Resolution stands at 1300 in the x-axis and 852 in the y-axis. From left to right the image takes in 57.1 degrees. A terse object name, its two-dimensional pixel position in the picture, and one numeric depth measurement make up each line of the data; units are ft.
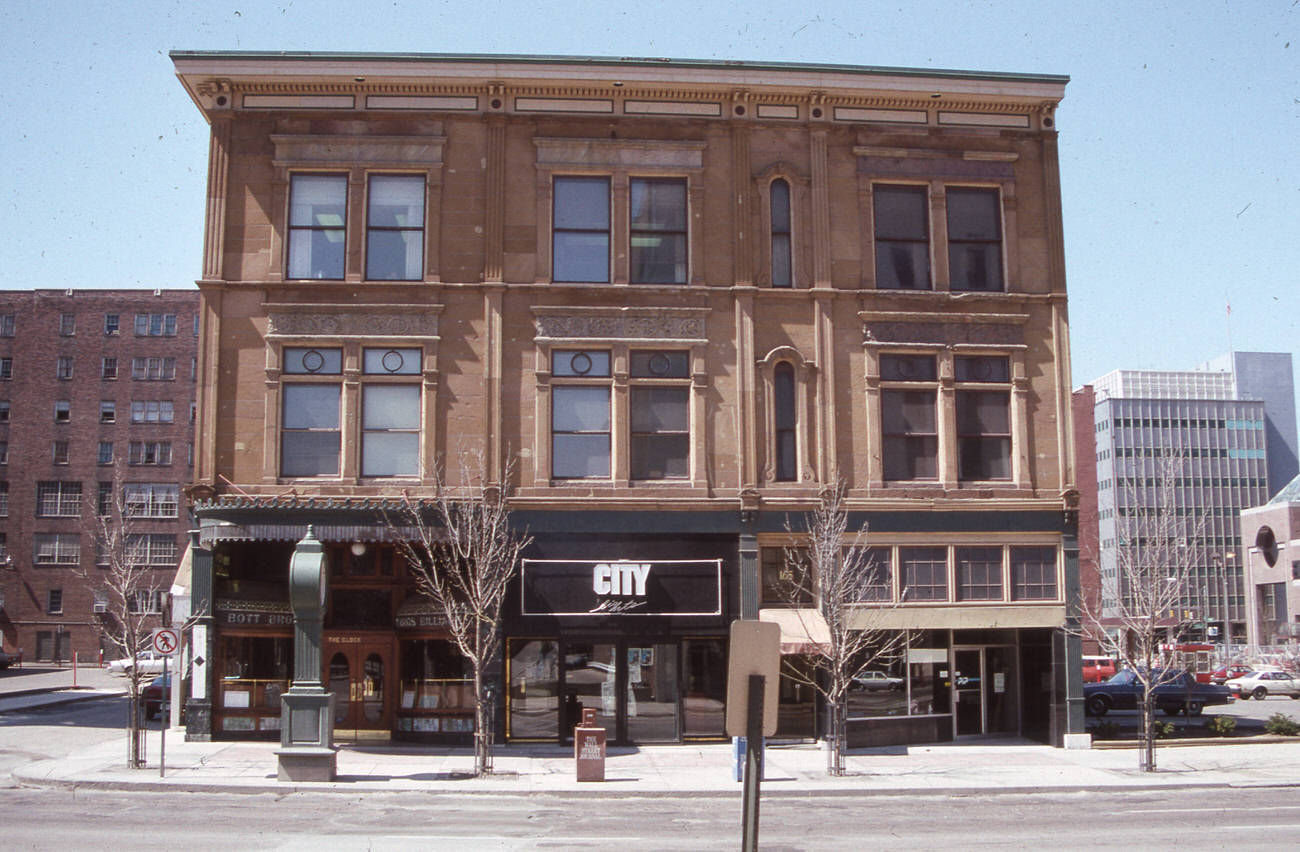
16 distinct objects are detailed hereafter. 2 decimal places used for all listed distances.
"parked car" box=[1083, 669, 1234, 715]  119.55
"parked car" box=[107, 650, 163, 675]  191.95
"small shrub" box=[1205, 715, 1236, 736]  95.35
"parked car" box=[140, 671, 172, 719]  107.55
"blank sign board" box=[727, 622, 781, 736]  27.27
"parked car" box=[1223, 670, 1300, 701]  175.63
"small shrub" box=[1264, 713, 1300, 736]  96.07
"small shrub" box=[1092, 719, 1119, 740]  94.22
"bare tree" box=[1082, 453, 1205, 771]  80.94
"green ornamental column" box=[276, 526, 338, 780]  70.18
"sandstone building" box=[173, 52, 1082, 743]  88.38
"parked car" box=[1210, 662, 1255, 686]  177.06
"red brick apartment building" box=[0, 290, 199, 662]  250.37
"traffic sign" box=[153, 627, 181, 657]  71.51
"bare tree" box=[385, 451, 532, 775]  77.05
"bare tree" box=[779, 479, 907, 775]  79.42
